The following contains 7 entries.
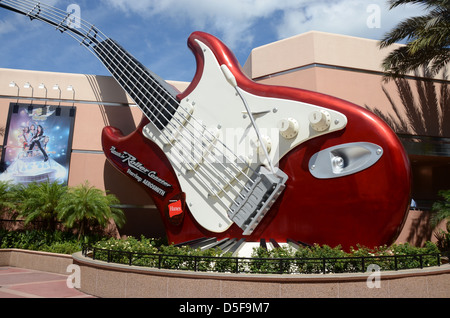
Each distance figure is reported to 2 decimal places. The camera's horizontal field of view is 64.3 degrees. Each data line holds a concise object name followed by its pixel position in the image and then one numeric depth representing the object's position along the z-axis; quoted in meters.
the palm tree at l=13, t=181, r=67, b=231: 13.38
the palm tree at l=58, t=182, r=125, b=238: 12.94
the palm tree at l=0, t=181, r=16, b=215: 13.70
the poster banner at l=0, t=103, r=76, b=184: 15.47
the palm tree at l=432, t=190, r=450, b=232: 11.55
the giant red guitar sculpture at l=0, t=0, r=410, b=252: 7.62
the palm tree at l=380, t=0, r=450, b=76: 10.98
